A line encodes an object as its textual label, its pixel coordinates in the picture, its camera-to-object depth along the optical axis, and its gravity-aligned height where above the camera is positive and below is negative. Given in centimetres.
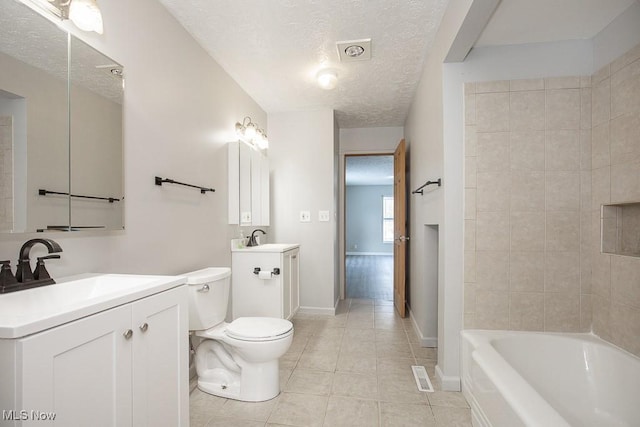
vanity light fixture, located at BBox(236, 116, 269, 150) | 278 +79
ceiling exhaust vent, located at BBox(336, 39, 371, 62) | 214 +122
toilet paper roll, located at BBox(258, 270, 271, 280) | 250 -50
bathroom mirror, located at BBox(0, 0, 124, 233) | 104 +34
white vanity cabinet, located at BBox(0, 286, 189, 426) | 66 -42
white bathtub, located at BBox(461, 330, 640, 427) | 121 -78
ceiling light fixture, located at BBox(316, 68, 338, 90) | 252 +116
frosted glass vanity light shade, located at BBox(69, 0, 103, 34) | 122 +83
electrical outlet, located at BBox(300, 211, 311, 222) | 353 -1
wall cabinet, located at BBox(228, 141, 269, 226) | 259 +28
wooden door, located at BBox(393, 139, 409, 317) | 339 -13
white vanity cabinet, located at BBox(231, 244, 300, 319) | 253 -59
